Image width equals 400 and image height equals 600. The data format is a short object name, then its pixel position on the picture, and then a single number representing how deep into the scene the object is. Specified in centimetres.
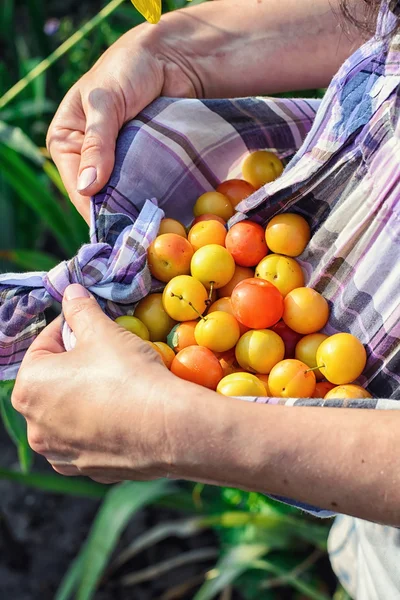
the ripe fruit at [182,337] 87
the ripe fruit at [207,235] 94
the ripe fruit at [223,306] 90
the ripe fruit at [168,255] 90
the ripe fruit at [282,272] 88
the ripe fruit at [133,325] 86
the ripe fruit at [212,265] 89
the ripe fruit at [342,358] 79
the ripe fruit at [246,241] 91
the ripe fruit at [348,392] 77
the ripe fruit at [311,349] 85
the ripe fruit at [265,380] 83
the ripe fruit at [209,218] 96
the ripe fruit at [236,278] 94
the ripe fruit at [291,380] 79
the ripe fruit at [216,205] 98
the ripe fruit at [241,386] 77
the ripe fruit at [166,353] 84
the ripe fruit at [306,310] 85
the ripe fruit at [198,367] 81
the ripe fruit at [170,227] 95
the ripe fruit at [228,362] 87
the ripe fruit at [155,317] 90
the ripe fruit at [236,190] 99
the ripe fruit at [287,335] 90
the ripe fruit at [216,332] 85
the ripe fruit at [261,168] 100
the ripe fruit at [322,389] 83
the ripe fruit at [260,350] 84
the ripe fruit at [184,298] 88
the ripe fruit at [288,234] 88
